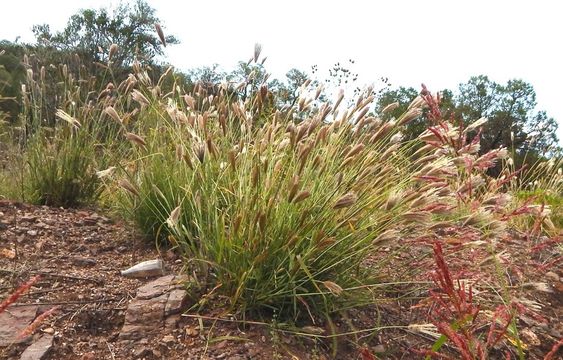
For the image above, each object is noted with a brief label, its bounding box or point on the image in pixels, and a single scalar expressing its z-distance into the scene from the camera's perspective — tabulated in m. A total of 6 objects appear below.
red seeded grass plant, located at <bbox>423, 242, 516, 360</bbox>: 1.19
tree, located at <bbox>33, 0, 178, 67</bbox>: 19.00
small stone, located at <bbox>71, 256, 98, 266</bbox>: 2.78
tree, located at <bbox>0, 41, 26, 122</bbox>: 12.54
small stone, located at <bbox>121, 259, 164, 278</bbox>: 2.63
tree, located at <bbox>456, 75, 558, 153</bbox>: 21.01
